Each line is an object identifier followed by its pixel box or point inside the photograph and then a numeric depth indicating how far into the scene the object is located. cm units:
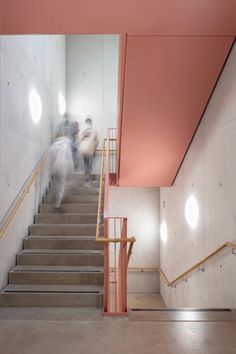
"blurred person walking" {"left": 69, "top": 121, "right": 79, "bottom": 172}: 775
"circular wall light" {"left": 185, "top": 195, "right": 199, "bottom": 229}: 509
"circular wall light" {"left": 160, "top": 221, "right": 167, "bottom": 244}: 791
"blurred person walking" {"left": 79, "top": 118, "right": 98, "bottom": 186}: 714
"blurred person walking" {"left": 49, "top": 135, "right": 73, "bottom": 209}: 601
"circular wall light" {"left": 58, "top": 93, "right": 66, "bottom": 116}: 874
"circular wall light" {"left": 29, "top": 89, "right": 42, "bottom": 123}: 574
